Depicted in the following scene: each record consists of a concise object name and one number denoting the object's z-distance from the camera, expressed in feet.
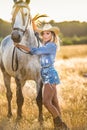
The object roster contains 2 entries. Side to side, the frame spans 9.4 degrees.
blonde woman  20.39
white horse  21.43
